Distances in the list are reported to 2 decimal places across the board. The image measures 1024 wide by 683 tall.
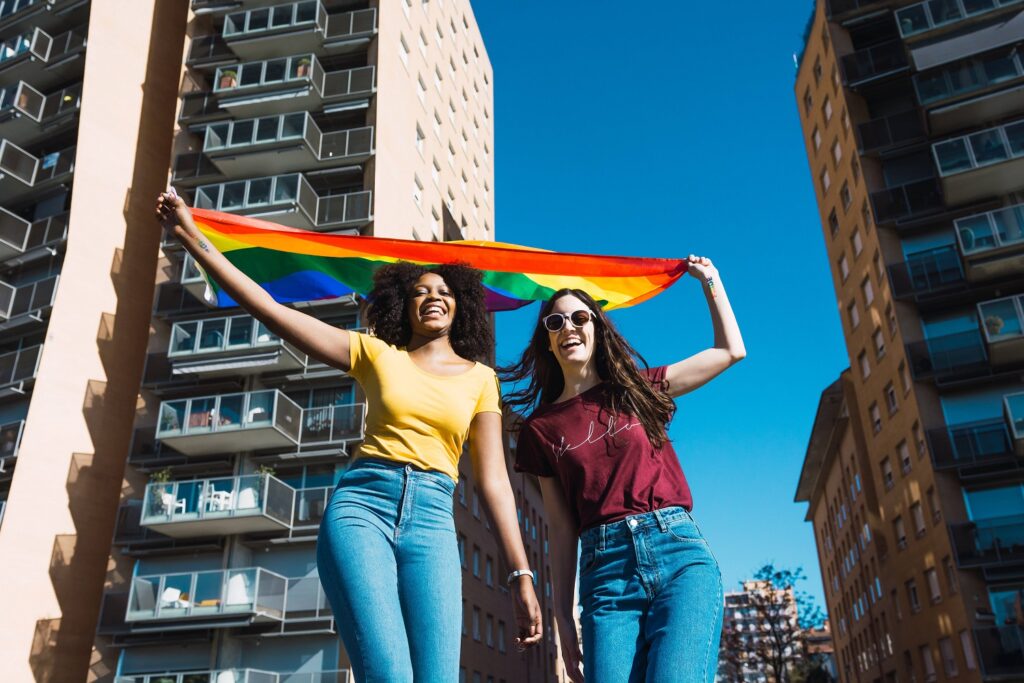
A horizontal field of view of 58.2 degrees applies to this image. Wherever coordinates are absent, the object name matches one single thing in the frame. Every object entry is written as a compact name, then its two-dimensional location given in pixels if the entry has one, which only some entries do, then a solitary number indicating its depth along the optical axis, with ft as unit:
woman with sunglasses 10.34
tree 189.16
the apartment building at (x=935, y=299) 102.83
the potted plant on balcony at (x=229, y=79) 116.88
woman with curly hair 9.81
